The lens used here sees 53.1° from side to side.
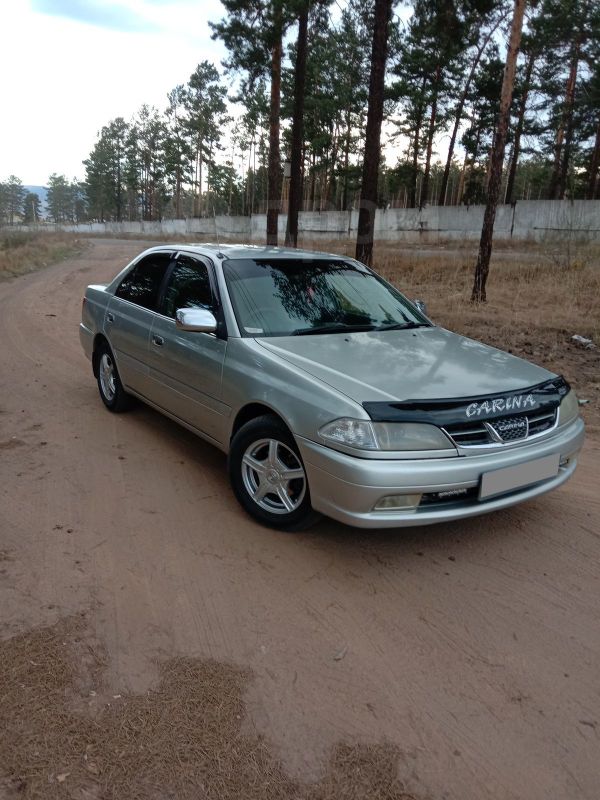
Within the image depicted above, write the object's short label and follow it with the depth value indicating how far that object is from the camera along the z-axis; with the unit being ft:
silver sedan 10.08
